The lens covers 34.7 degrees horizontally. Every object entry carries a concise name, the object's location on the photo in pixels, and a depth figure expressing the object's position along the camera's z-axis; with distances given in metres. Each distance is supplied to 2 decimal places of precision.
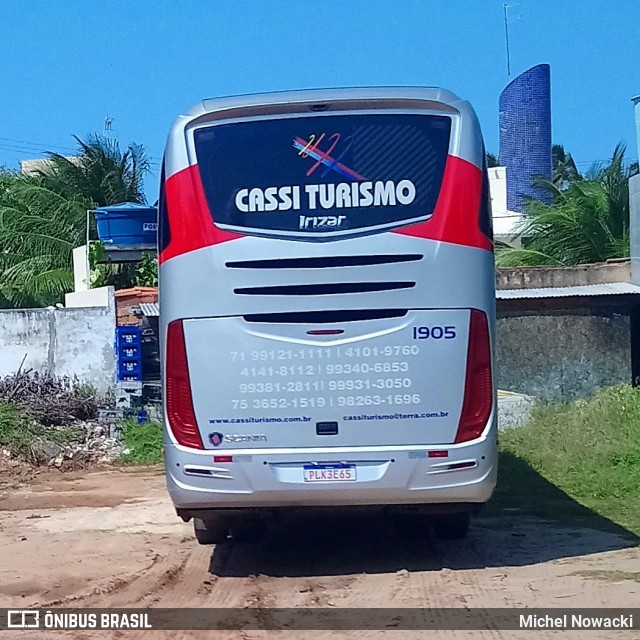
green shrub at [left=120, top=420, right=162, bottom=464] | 15.47
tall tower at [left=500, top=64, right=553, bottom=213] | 33.84
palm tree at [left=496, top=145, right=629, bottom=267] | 23.48
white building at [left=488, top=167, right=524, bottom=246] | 27.92
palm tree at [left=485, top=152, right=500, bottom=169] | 41.79
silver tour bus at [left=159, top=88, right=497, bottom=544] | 7.58
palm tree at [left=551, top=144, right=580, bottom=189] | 35.17
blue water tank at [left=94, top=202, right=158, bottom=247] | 20.72
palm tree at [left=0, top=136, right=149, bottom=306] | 29.11
